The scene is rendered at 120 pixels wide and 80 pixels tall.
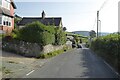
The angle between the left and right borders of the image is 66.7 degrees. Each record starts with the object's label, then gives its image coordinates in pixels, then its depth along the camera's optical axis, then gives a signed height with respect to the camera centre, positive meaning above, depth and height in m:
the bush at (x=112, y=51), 6.22 -0.94
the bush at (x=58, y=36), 15.04 +0.62
